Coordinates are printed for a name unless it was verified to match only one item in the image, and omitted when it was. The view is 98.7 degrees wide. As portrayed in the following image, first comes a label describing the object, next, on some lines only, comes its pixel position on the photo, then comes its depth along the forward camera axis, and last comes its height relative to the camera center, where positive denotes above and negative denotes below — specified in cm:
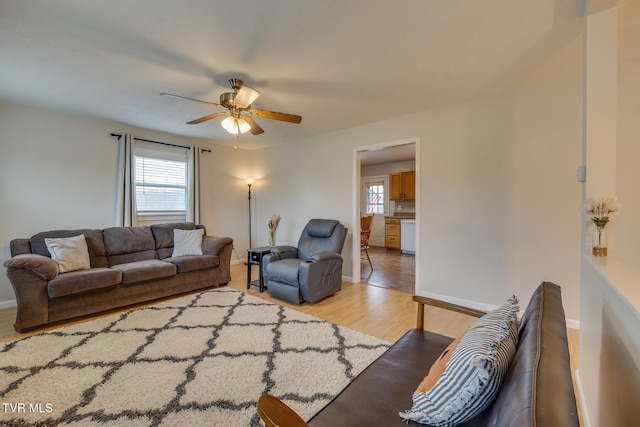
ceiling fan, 242 +95
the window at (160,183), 428 +45
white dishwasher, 670 -58
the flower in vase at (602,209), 147 +3
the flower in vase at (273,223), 445 -19
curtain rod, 396 +108
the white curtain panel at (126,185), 395 +36
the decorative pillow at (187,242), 391 -46
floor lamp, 552 +60
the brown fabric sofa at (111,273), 255 -70
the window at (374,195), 787 +50
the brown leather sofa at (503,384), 54 -49
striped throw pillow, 76 -48
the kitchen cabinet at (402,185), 692 +69
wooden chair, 572 -33
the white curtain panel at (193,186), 472 +42
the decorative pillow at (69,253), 294 -48
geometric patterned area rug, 156 -112
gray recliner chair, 316 -66
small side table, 368 -67
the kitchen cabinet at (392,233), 716 -55
